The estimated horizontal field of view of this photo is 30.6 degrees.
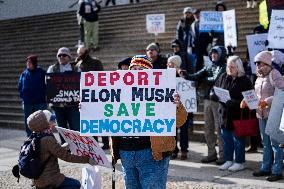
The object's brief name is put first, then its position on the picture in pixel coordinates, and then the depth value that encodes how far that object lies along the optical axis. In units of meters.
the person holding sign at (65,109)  9.15
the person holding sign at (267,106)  6.81
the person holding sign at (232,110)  7.45
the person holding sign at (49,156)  5.13
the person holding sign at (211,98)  7.93
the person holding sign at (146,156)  4.32
